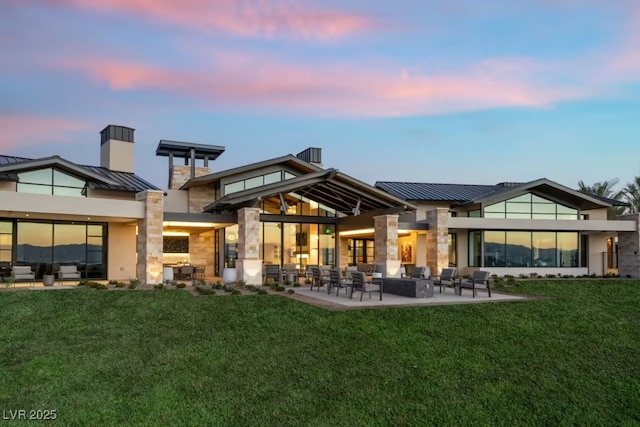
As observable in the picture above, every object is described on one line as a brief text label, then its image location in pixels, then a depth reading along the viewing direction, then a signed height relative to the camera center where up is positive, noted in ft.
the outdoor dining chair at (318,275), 58.59 -5.04
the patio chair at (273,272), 66.08 -5.18
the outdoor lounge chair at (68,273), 59.15 -4.88
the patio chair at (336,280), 53.16 -5.21
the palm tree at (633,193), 123.88 +11.91
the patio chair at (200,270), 77.77 -5.78
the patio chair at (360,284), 47.93 -5.07
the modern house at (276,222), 63.46 +2.34
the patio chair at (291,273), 68.64 -5.56
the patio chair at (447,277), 58.39 -5.21
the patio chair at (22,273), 56.07 -4.65
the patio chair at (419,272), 60.73 -4.87
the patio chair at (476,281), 53.06 -5.19
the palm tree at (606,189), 128.27 +13.40
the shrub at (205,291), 51.83 -6.32
